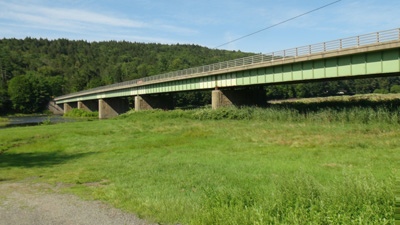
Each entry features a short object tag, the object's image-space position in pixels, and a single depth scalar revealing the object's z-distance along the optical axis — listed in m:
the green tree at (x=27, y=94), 107.31
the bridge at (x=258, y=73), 24.22
